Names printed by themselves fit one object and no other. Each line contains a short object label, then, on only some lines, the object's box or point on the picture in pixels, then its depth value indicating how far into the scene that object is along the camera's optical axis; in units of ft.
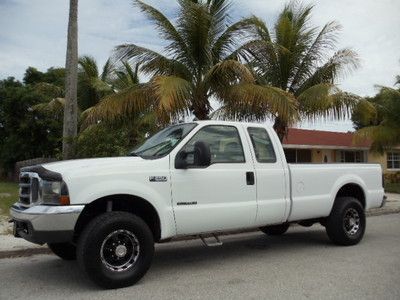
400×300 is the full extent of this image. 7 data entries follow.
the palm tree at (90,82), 74.43
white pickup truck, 19.67
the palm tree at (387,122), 83.10
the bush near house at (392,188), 80.85
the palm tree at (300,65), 53.88
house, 100.06
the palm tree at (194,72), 44.42
